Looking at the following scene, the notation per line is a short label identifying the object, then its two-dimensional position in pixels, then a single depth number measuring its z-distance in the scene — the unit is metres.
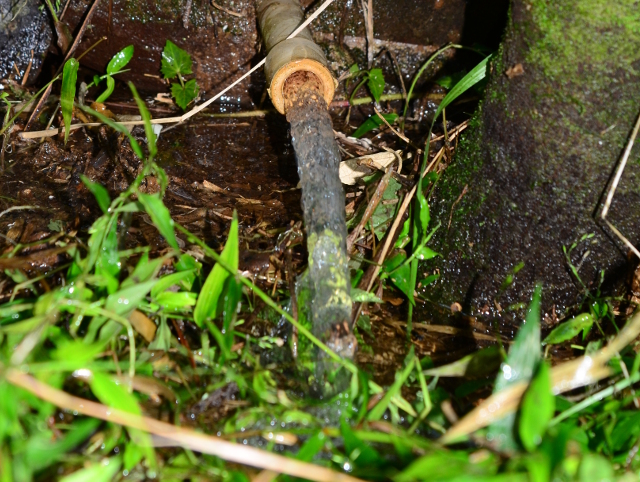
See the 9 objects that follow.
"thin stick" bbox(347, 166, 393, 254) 0.93
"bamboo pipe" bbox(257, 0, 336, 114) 0.95
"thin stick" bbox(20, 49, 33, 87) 1.12
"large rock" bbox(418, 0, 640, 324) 0.80
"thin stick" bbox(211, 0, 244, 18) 1.11
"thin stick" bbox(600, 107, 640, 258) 0.82
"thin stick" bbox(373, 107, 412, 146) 1.01
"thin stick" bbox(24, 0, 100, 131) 1.07
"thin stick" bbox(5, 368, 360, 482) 0.68
